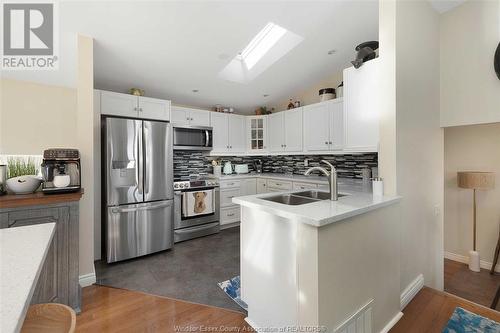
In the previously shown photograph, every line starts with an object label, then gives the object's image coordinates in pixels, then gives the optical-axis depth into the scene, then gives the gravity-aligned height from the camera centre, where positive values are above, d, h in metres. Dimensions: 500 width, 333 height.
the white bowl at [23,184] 1.80 -0.14
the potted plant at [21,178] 1.81 -0.09
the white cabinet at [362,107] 1.99 +0.54
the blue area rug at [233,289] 1.99 -1.20
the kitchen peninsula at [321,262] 1.24 -0.63
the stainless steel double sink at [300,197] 1.95 -0.29
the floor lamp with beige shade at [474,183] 2.49 -0.22
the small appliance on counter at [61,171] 1.88 -0.03
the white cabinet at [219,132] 4.17 +0.65
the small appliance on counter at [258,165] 5.08 +0.01
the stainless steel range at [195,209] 3.38 -0.67
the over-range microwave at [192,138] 3.65 +0.48
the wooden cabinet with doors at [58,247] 1.69 -0.65
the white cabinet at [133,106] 2.86 +0.82
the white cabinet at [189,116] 3.72 +0.86
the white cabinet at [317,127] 3.52 +0.62
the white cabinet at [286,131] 3.99 +0.65
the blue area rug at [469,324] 1.64 -1.20
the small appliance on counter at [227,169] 4.48 -0.07
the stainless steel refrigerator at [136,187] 2.70 -0.27
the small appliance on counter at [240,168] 4.64 -0.05
